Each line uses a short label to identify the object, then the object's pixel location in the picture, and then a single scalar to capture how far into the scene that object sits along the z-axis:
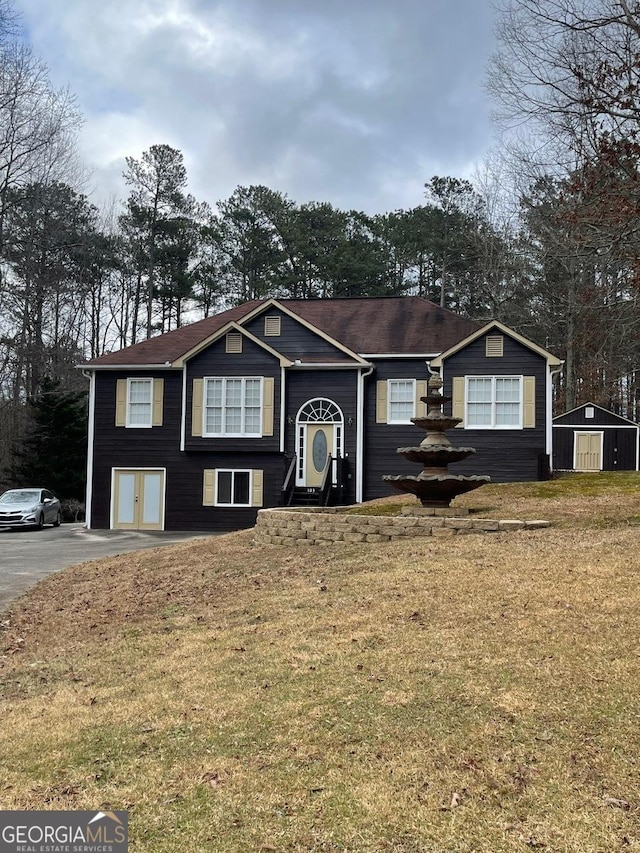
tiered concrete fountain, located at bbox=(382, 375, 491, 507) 13.47
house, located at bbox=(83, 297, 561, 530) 22.80
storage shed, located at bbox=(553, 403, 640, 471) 31.73
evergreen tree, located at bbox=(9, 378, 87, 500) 31.27
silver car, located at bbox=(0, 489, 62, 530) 23.84
